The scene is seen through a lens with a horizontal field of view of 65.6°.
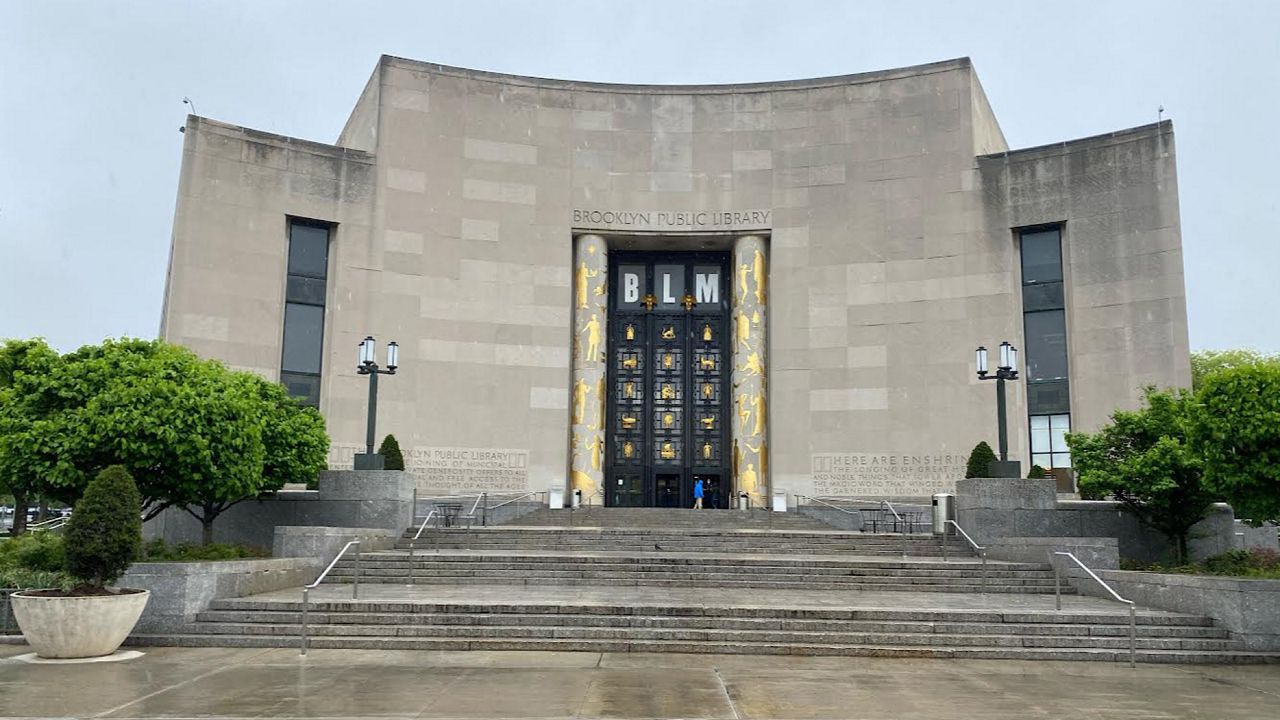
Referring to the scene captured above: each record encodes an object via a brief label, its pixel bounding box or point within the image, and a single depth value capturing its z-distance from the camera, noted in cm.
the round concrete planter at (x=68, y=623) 1245
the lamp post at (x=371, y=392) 2316
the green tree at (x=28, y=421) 1828
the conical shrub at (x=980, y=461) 2386
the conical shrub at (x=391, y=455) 2519
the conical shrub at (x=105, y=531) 1279
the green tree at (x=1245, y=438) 1403
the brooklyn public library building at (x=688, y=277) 3077
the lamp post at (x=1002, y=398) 2234
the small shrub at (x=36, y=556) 1631
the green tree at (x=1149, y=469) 2183
